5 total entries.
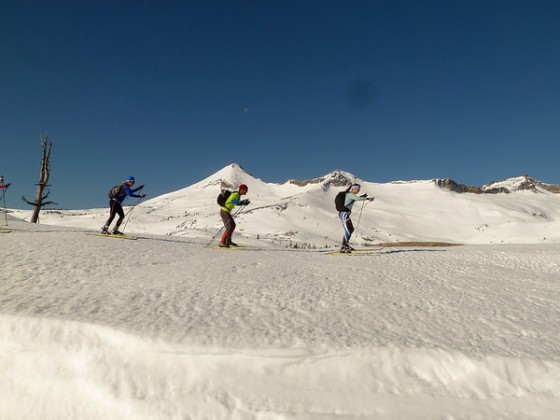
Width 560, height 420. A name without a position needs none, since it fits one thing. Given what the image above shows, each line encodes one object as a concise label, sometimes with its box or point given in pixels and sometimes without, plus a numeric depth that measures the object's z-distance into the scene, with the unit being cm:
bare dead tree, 2354
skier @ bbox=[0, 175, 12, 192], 1298
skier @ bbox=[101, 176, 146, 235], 1094
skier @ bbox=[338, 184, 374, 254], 980
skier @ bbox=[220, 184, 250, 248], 1057
